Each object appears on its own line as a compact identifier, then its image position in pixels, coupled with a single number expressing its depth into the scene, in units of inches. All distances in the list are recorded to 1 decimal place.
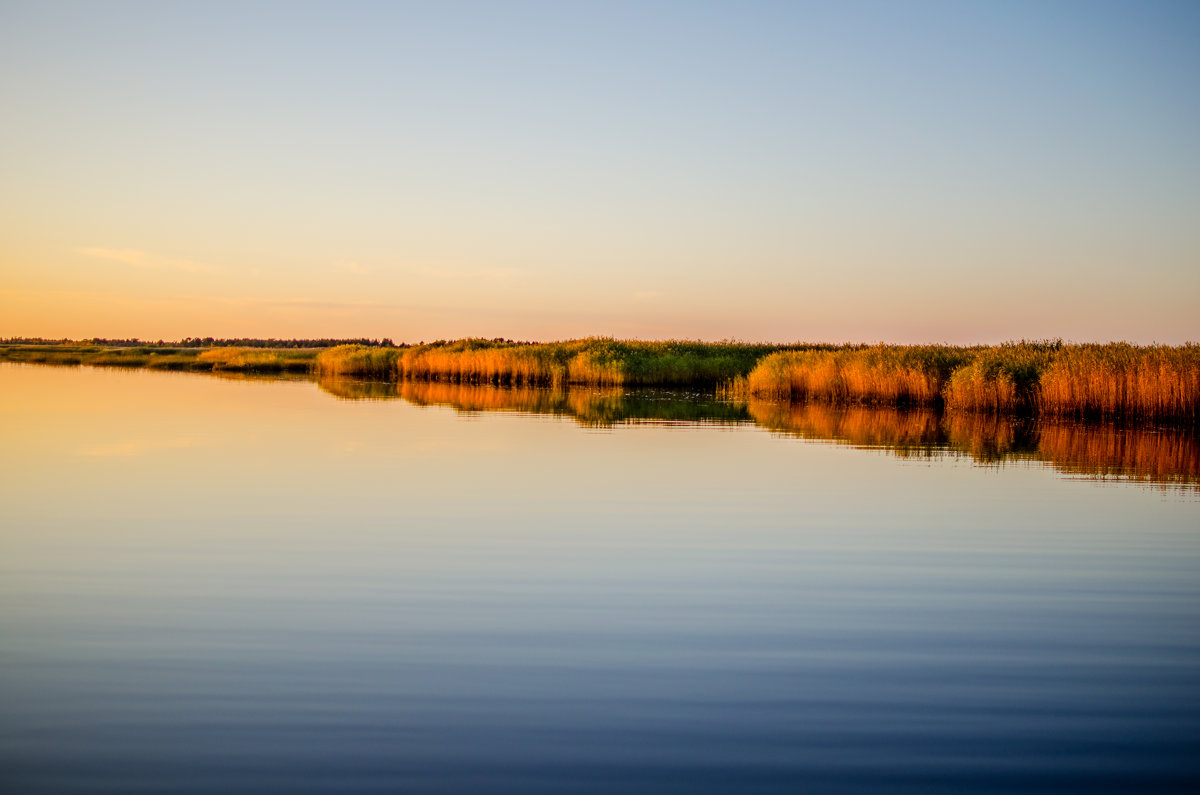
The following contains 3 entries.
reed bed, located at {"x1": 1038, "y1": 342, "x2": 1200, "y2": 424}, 888.9
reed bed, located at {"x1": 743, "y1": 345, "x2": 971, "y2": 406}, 1133.7
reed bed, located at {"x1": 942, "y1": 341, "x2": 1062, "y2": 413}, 1045.2
